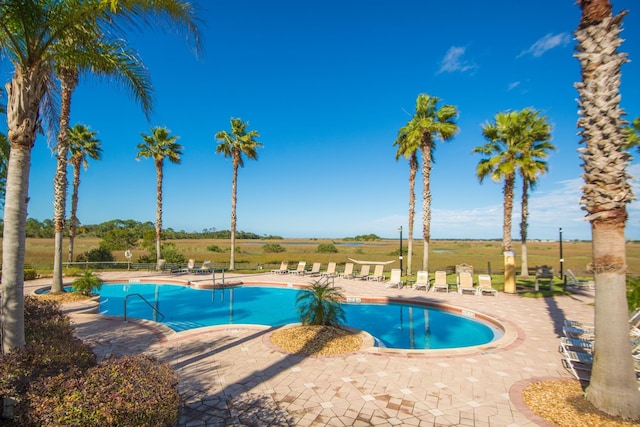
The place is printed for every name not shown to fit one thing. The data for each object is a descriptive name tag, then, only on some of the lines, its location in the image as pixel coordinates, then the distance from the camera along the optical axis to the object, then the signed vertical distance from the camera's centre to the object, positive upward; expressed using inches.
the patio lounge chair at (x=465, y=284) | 589.9 -92.5
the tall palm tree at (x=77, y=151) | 821.9 +201.7
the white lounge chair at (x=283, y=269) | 884.6 -104.6
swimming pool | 380.5 -127.1
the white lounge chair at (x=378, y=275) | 761.1 -101.1
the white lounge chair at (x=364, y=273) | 786.8 -104.1
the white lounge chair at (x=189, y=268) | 898.7 -107.2
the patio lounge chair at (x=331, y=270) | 828.7 -100.1
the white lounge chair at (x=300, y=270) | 859.9 -103.3
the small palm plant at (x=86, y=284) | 506.9 -88.3
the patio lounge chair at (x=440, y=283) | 612.1 -95.6
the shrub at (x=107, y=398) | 118.7 -67.1
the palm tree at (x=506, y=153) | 634.8 +165.5
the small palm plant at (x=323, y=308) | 336.8 -80.5
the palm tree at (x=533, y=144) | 642.2 +189.5
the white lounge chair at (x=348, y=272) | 825.3 -104.8
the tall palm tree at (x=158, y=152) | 913.5 +222.6
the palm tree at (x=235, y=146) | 937.5 +247.5
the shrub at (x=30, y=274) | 701.3 -104.1
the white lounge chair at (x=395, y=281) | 667.4 -100.4
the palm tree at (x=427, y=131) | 757.3 +243.0
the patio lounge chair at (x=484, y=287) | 565.3 -94.1
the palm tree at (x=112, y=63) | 216.8 +117.7
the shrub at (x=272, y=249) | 1989.7 -115.0
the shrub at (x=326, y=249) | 2039.4 -113.9
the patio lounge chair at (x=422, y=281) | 636.7 -96.3
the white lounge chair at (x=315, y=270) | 848.6 -102.8
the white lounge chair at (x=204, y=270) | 883.1 -110.7
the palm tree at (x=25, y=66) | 172.7 +97.0
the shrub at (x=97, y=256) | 962.1 -83.5
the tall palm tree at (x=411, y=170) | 815.7 +164.4
